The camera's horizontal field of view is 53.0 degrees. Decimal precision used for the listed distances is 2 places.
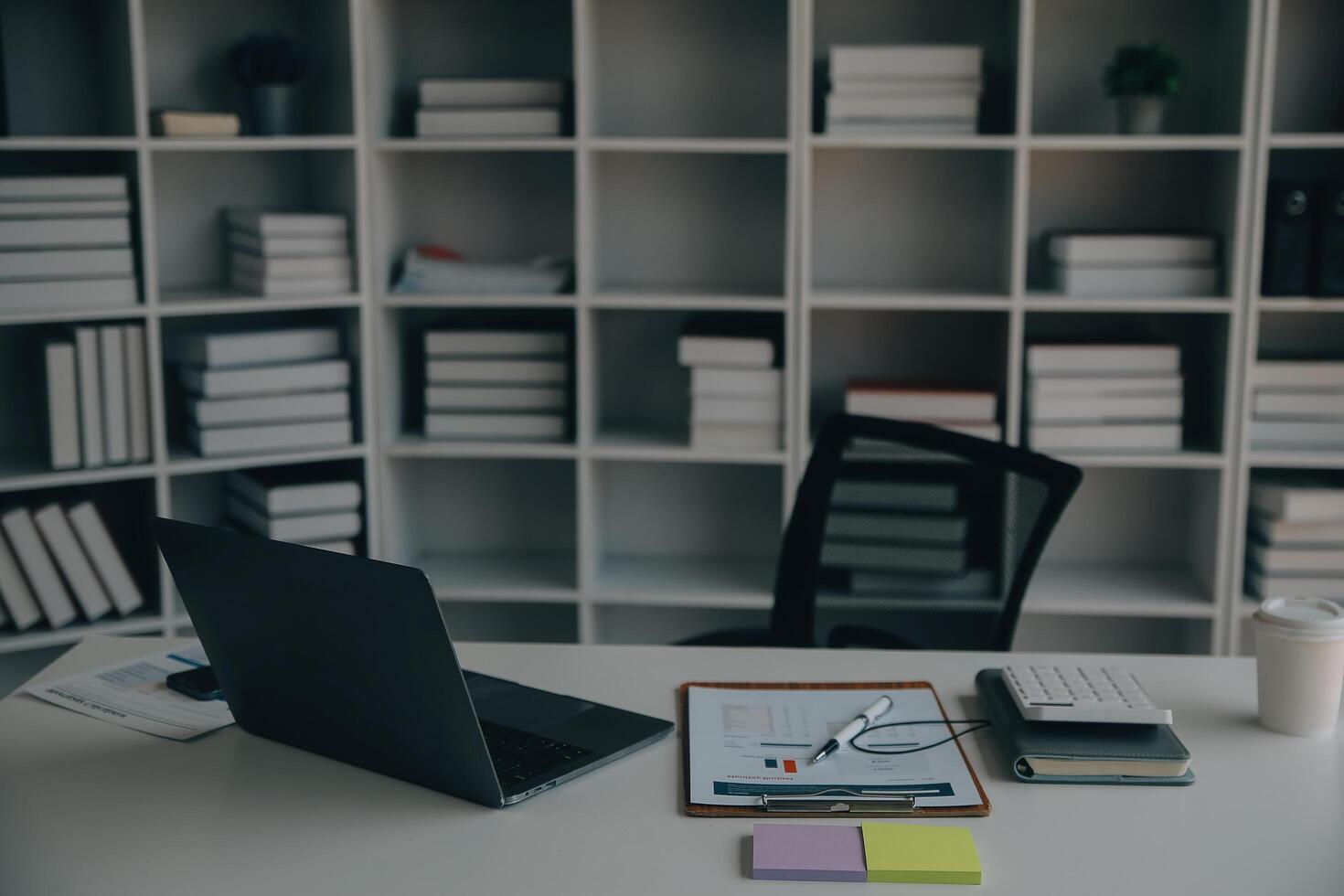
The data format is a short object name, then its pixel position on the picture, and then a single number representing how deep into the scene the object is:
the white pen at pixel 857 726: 1.37
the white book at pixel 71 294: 2.66
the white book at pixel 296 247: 2.87
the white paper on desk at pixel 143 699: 1.46
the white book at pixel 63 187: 2.64
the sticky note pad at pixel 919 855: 1.14
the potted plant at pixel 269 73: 2.86
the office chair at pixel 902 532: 1.95
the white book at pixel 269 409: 2.86
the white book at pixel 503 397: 3.07
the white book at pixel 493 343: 3.04
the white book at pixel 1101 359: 2.89
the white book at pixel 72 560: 2.75
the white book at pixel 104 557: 2.79
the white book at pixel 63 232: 2.65
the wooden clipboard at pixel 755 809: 1.25
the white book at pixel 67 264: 2.65
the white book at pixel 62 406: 2.70
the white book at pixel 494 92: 2.95
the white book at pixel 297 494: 2.92
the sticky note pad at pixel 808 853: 1.14
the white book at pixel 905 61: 2.85
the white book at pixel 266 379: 2.84
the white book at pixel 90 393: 2.72
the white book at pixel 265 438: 2.88
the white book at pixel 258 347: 2.83
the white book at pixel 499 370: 3.05
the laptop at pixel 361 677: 1.20
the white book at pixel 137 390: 2.76
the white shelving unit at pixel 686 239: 2.87
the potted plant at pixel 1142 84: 2.80
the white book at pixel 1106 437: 2.92
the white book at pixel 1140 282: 2.88
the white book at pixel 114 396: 2.74
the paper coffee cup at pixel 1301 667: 1.40
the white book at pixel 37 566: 2.72
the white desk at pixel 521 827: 1.14
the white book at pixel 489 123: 2.94
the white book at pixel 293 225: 2.86
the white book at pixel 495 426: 3.07
